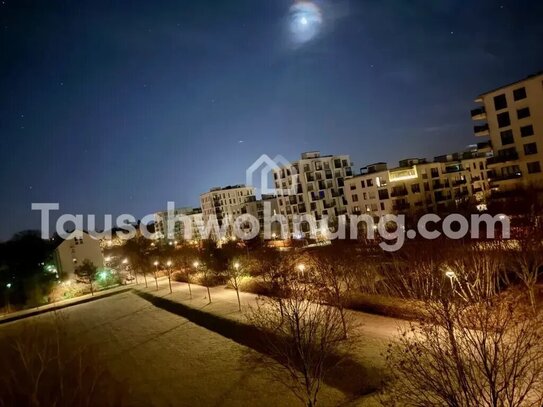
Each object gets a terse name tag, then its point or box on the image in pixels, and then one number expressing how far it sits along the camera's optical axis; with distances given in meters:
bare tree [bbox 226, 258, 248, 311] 32.38
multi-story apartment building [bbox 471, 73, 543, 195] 39.81
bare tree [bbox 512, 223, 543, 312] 16.72
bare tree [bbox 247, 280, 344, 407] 11.23
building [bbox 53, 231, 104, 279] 52.81
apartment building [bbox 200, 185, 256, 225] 110.75
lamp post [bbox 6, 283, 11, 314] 45.06
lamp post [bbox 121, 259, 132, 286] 58.86
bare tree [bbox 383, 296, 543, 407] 6.49
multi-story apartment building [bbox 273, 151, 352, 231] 70.21
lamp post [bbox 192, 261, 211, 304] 41.04
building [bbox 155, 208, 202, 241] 122.34
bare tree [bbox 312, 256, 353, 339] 21.20
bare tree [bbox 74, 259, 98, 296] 48.06
